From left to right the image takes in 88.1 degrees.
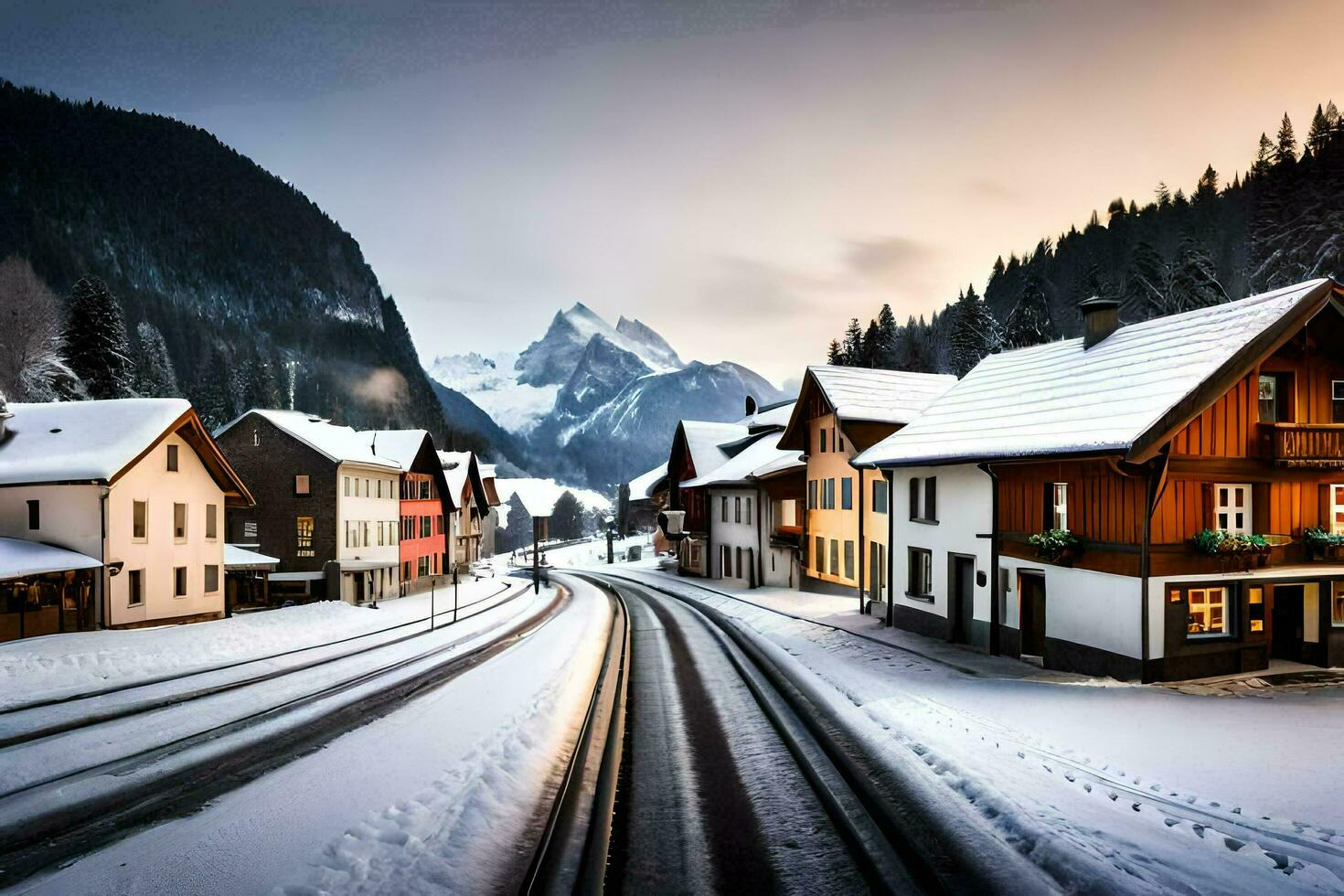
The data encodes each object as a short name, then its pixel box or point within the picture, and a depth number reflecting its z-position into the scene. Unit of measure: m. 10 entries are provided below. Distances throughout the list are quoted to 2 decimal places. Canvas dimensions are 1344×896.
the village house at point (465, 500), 69.56
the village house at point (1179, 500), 16.25
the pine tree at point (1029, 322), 77.19
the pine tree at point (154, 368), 89.06
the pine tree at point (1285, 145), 77.94
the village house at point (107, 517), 24.69
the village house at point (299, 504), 43.81
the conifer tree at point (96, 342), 63.41
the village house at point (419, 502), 53.50
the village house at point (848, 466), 31.67
